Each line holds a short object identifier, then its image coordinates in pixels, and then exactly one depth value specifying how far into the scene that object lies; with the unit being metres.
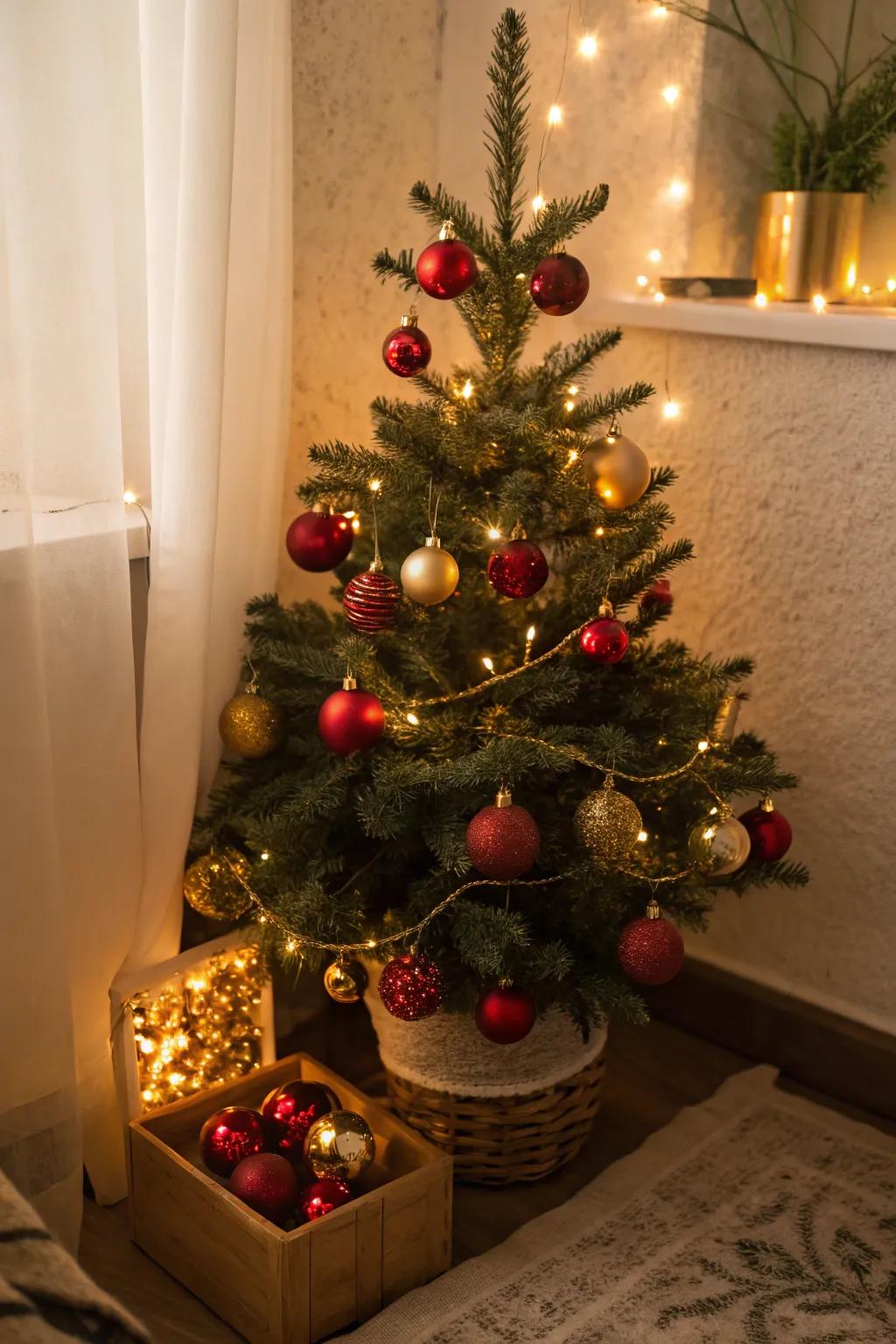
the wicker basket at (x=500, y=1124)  1.55
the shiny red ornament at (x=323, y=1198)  1.37
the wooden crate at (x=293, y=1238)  1.32
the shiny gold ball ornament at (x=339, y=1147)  1.40
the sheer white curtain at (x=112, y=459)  1.30
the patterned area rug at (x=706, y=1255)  1.38
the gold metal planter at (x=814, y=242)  1.72
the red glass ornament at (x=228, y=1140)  1.44
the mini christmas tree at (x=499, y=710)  1.32
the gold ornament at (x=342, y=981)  1.41
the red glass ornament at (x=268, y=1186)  1.37
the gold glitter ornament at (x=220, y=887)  1.54
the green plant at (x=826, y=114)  1.68
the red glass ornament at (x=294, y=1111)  1.49
